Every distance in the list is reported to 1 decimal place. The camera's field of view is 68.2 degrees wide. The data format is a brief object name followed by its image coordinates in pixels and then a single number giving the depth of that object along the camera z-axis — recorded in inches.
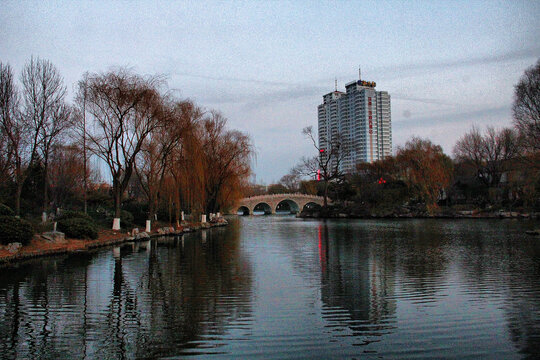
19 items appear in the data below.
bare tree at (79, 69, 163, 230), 746.8
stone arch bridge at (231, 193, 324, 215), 2522.1
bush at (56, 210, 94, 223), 685.3
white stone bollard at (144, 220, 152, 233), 864.3
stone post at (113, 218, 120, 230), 787.4
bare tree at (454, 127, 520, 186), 1660.9
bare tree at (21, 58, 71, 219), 730.8
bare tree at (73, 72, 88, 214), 765.3
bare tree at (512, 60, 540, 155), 854.5
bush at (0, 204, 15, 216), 610.5
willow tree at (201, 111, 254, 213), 1175.0
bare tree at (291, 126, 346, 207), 1793.8
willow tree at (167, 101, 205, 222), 904.3
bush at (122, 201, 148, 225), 1063.2
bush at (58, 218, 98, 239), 636.1
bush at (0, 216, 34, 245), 497.4
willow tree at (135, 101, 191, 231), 840.3
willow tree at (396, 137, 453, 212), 1587.1
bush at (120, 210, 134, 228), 903.0
